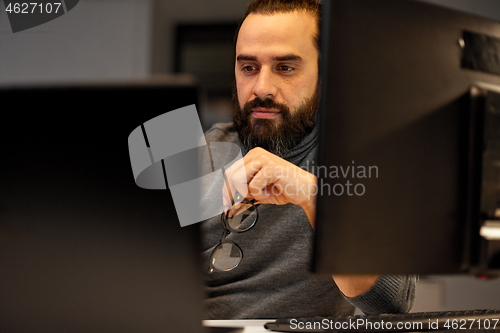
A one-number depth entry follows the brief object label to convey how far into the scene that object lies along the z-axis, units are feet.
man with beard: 2.80
